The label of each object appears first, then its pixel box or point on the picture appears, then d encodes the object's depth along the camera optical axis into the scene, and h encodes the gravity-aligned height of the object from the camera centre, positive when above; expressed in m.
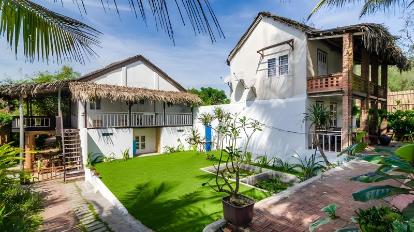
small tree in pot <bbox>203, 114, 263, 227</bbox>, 5.08 -2.02
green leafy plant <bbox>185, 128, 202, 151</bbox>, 18.52 -2.04
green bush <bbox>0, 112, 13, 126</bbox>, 18.17 -0.32
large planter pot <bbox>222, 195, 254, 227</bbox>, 5.07 -2.13
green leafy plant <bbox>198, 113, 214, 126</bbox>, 15.28 -0.36
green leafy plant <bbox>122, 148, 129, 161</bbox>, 16.12 -2.72
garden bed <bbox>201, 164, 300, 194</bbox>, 9.34 -2.80
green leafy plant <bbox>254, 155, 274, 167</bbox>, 13.25 -2.71
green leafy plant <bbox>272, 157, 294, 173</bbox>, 11.90 -2.72
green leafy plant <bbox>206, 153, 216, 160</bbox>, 14.68 -2.66
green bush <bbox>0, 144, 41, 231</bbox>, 4.00 -1.85
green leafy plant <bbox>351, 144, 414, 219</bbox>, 2.56 -0.74
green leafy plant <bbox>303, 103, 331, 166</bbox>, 11.37 -0.27
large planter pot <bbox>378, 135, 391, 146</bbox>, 13.45 -1.54
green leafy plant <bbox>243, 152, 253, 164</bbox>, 13.35 -2.52
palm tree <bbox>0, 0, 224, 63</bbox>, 2.82 +1.01
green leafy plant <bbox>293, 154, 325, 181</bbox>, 9.67 -2.35
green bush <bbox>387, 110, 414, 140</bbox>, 14.30 -0.61
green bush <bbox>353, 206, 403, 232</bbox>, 3.61 -1.67
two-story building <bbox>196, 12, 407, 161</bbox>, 11.56 +2.10
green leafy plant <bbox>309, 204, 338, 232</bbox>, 4.32 -1.73
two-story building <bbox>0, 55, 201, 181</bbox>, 14.12 -0.05
